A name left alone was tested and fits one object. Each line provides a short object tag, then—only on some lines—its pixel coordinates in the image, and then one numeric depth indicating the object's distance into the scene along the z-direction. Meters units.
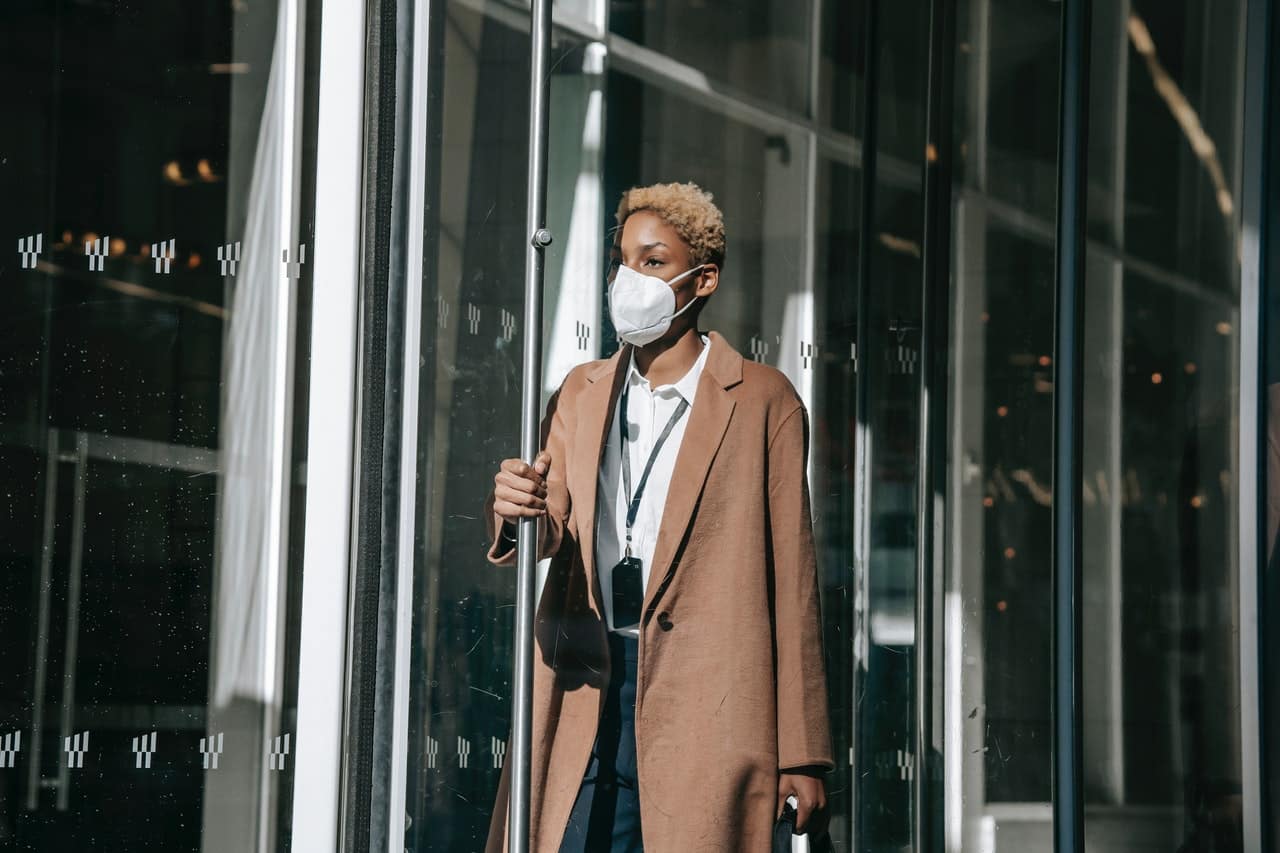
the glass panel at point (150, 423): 3.30
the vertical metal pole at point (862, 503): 3.17
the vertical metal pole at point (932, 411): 3.23
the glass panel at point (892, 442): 3.19
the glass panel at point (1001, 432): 3.19
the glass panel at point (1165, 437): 3.05
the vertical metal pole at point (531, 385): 2.80
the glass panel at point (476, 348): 3.11
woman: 2.81
